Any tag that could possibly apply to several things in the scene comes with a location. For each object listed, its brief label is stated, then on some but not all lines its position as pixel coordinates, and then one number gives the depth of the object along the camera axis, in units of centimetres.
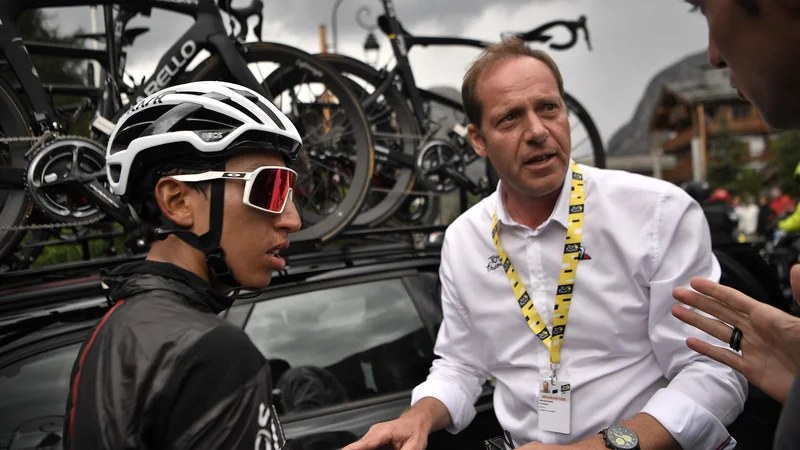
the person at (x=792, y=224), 653
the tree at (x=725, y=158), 3494
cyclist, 101
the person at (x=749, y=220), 1434
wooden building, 3906
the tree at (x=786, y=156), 3078
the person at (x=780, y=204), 1195
